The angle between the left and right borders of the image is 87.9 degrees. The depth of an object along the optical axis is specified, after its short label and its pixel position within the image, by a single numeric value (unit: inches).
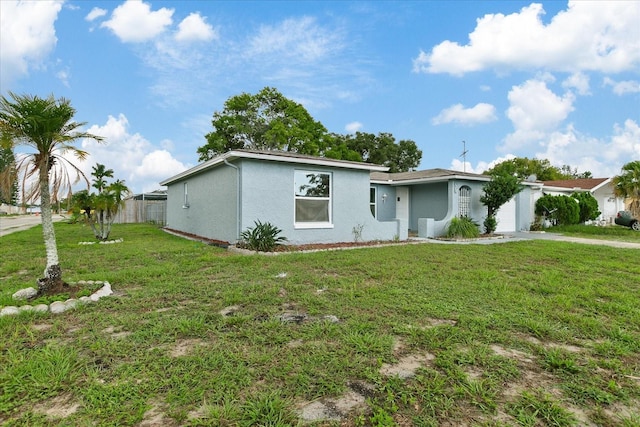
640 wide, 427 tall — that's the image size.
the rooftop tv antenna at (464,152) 838.5
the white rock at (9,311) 143.7
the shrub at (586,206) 722.8
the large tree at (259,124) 1132.5
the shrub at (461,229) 498.6
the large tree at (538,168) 1455.5
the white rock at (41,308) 148.9
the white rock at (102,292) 168.3
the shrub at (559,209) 681.0
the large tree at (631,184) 647.1
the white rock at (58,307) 151.2
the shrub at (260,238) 346.9
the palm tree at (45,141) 165.6
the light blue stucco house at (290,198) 364.5
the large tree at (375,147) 1437.0
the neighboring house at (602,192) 853.8
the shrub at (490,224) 538.3
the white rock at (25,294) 164.5
